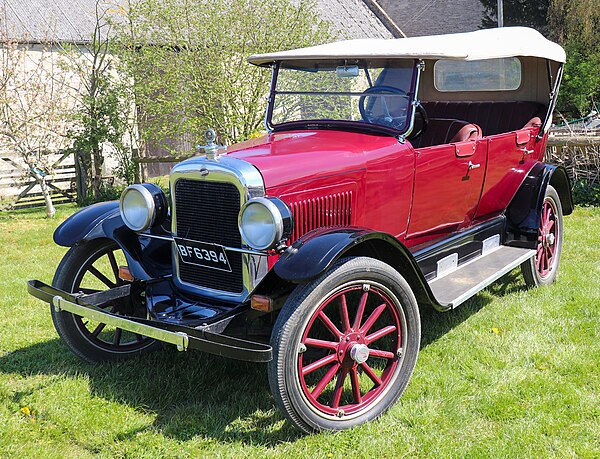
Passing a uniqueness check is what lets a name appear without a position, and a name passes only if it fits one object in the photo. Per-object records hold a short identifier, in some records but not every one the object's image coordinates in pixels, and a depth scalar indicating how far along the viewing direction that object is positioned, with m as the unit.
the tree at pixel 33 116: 9.79
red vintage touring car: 3.33
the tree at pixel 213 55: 10.55
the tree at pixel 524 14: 21.41
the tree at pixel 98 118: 10.99
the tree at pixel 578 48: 17.28
